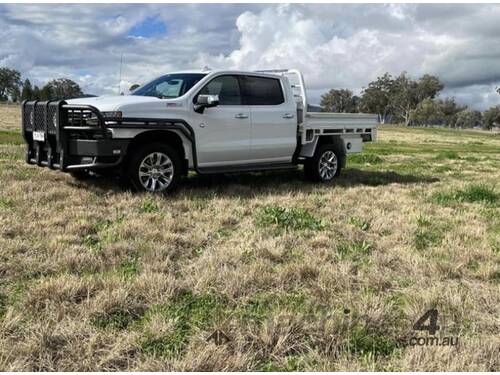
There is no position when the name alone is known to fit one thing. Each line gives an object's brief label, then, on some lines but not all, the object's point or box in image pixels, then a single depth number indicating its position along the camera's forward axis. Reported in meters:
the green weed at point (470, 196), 8.13
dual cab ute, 7.10
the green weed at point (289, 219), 5.97
